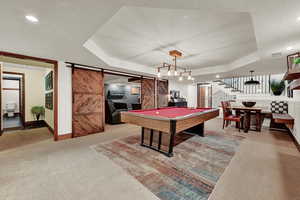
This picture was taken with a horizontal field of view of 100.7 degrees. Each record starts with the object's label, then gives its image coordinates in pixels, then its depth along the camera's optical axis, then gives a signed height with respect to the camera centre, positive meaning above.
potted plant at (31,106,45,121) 5.27 -0.53
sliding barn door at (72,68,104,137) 3.90 -0.11
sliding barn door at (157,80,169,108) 6.90 +0.33
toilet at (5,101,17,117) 7.00 -0.54
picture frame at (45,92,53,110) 4.53 -0.05
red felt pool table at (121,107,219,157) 2.19 -0.50
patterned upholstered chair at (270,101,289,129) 4.84 -0.40
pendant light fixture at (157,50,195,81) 3.20 +1.19
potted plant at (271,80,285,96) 5.56 +0.54
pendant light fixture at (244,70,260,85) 4.92 +0.67
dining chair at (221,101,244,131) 4.48 -0.66
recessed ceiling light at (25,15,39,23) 1.61 +1.07
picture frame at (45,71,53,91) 4.47 +0.67
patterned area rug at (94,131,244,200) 1.64 -1.16
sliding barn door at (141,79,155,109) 6.15 +0.30
